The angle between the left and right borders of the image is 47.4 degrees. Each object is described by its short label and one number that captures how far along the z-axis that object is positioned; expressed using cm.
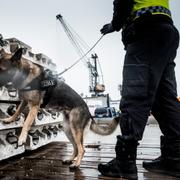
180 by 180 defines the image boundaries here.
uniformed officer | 177
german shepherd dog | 239
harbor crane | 3291
